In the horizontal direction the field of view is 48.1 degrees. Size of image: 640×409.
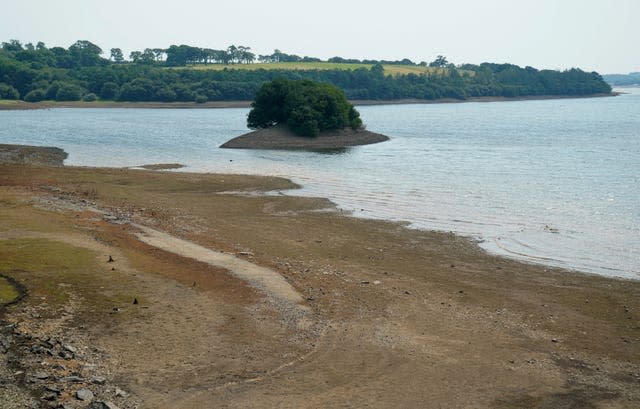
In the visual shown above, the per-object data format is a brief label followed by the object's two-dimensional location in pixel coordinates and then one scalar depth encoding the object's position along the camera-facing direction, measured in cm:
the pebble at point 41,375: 1914
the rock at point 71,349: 2116
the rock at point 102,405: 1786
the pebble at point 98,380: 1936
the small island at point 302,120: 10125
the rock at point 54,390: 1844
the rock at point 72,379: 1911
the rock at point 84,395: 1819
